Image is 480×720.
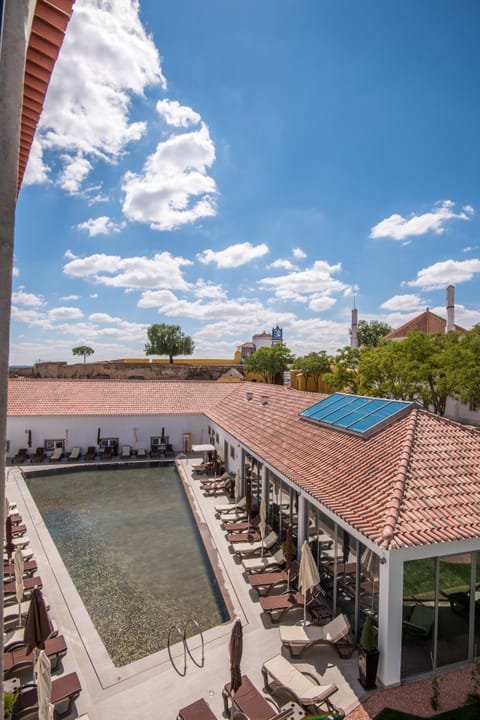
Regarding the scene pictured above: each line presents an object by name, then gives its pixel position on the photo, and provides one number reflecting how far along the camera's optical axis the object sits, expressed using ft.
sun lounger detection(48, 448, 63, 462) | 97.40
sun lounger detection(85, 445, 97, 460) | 98.55
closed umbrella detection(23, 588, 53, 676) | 27.76
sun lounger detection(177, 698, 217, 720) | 24.81
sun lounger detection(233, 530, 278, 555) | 47.98
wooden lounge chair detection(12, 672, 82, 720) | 25.91
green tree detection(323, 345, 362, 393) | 130.62
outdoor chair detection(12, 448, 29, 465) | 94.40
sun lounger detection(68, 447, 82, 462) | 98.22
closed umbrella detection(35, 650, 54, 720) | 23.24
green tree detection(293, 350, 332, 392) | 166.09
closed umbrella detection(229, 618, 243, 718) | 25.29
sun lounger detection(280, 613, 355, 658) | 31.09
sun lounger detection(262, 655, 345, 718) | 25.59
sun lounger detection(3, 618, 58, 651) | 32.48
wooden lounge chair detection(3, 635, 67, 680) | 29.91
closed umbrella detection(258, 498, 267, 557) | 47.15
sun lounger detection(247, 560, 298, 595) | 40.27
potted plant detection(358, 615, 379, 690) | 27.71
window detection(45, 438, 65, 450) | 101.23
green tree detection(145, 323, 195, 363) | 247.29
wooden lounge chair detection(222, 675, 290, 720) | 24.91
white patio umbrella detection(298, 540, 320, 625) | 34.04
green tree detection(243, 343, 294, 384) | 204.54
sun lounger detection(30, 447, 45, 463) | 96.36
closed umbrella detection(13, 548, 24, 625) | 37.61
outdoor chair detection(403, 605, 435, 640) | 29.68
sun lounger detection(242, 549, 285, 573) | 44.06
